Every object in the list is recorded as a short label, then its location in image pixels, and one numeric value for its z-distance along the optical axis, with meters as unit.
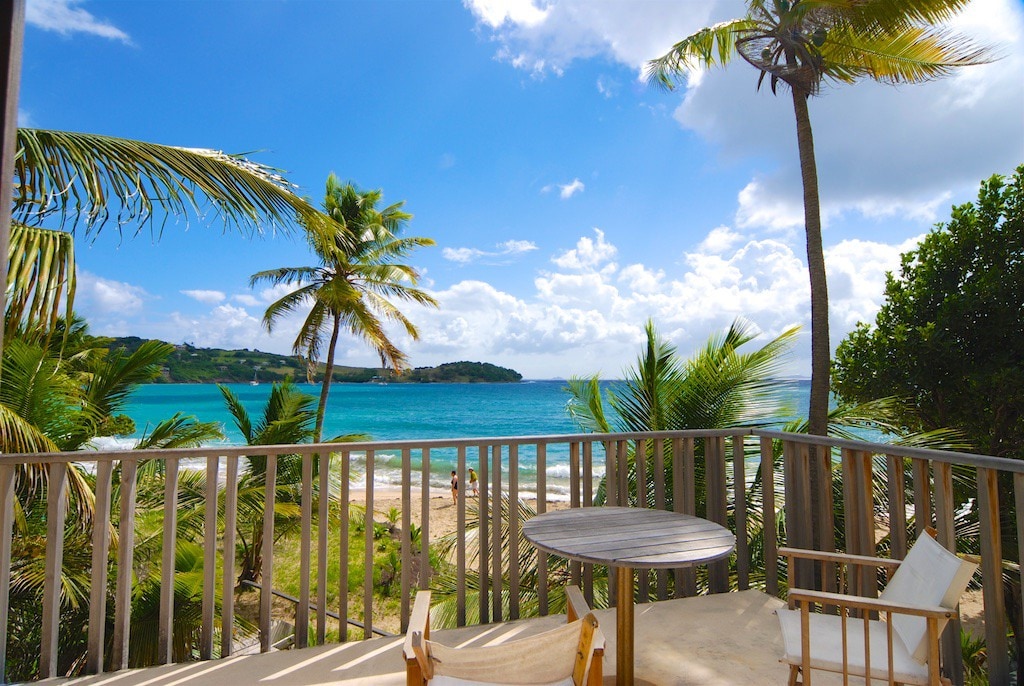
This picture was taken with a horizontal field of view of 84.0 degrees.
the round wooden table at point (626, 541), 1.88
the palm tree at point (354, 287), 13.10
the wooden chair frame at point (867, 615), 1.56
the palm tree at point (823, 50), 5.48
